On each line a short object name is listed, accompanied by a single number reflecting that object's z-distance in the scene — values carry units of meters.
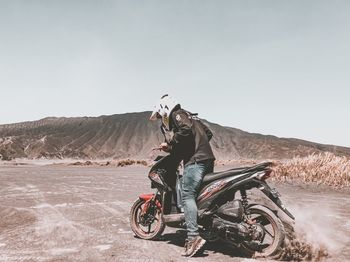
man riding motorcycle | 6.85
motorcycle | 6.49
